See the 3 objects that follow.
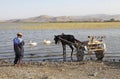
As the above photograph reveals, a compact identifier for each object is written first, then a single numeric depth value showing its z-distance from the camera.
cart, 10.84
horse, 10.87
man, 8.99
